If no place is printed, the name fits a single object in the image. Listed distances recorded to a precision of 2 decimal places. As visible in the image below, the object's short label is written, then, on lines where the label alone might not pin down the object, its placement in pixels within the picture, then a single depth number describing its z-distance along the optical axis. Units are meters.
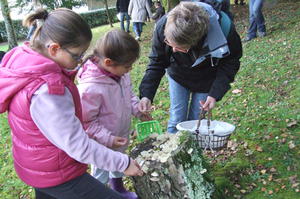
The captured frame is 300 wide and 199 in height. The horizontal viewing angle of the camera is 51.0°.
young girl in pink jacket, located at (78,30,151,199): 2.16
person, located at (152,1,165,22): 10.28
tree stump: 2.19
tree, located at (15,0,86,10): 16.36
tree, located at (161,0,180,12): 9.20
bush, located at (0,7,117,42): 20.84
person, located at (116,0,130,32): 12.20
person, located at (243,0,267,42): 7.39
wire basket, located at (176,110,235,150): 2.61
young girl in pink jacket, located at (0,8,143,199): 1.56
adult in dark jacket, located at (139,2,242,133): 2.17
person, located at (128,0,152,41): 10.46
